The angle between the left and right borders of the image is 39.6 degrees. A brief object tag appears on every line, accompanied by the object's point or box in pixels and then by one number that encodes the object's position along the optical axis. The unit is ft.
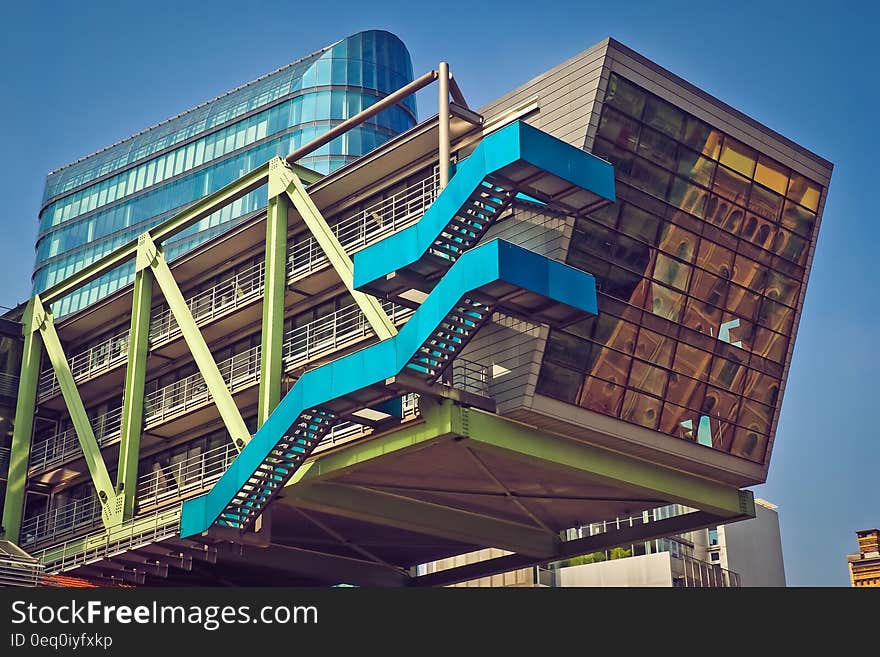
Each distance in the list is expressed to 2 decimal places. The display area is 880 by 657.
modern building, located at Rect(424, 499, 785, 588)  262.88
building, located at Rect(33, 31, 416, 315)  307.37
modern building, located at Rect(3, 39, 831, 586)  121.70
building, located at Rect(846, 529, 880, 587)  157.48
